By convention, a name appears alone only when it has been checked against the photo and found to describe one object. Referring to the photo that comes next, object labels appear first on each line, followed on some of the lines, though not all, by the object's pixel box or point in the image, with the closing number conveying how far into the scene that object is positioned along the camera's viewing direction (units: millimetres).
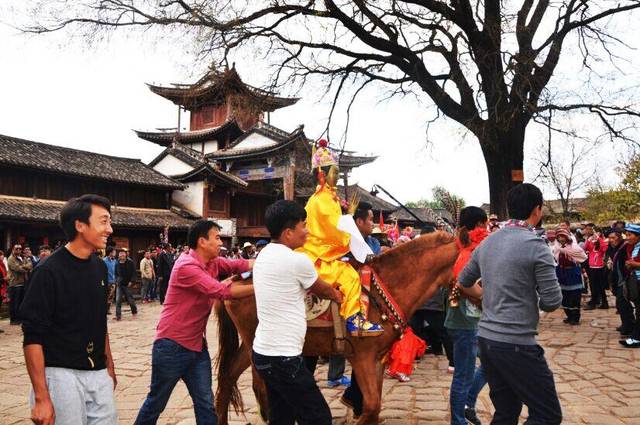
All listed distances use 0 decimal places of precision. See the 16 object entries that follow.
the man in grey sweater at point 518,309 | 2627
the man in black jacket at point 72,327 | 2293
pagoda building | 28234
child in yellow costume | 3891
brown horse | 4109
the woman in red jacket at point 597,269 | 11609
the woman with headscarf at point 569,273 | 9710
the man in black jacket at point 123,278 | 13149
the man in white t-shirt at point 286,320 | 2789
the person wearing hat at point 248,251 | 17230
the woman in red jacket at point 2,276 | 12407
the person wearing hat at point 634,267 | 7438
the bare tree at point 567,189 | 32023
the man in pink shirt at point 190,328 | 3273
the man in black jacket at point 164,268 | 15734
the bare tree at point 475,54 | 9984
